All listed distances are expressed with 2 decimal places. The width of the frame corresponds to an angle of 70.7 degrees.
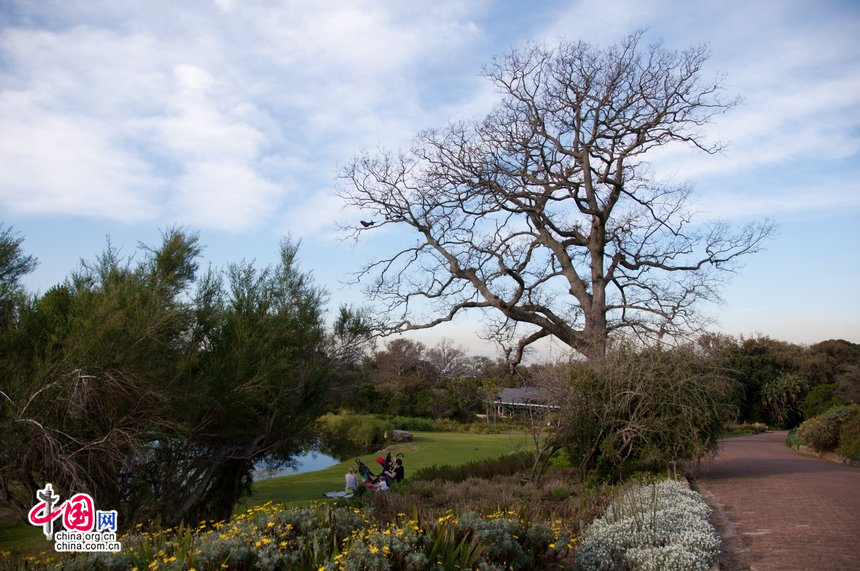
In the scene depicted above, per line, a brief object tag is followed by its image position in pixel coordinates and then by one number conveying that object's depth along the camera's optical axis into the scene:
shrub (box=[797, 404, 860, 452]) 20.72
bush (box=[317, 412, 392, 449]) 29.47
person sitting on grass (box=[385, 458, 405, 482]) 13.90
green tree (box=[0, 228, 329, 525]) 7.99
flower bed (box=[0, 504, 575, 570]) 4.78
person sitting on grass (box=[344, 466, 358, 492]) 12.91
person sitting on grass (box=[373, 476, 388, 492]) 11.73
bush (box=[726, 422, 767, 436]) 36.80
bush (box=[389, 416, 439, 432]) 35.81
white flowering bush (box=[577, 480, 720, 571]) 6.17
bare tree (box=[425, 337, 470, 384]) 57.88
